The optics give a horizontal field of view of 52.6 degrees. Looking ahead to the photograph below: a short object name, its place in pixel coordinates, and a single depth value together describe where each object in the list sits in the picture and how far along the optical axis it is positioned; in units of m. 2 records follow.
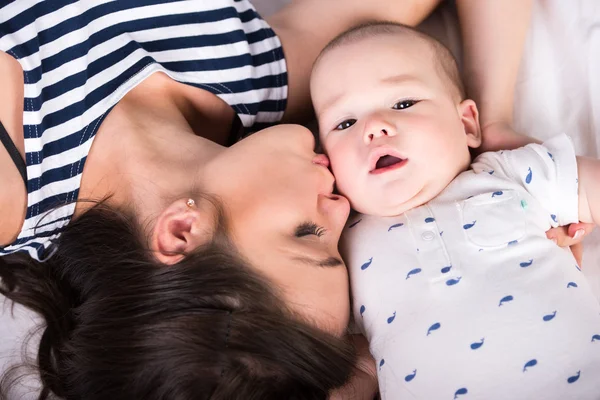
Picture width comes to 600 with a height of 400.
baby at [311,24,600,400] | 0.81
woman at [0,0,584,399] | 0.80
